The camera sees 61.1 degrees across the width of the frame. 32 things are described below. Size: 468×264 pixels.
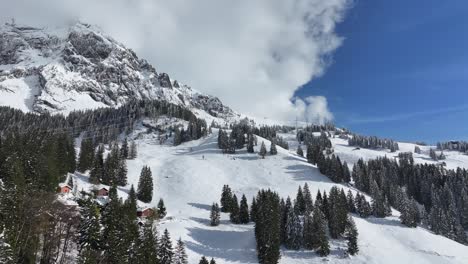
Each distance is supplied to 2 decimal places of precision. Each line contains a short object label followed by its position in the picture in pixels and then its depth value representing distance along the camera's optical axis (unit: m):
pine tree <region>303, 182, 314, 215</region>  103.05
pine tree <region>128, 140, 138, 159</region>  184.89
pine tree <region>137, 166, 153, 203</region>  128.12
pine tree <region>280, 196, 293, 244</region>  98.62
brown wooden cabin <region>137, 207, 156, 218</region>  103.88
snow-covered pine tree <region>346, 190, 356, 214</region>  127.96
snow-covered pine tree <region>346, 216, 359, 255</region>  92.88
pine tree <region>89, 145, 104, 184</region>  123.93
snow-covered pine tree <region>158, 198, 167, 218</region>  110.54
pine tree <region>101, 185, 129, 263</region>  61.19
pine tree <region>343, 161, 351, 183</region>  167.44
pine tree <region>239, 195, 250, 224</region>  112.00
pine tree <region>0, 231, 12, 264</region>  41.47
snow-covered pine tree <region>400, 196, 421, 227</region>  117.38
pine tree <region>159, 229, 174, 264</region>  70.19
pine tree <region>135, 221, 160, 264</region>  62.96
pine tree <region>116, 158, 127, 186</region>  135.84
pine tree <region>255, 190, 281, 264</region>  86.09
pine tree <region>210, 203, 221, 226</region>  108.31
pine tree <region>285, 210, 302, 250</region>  97.00
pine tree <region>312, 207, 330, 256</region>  92.75
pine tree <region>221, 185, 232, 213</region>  123.56
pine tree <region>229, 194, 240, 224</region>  112.00
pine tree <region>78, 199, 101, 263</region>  63.06
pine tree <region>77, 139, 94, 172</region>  133.50
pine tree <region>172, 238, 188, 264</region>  69.94
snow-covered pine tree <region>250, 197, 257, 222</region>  111.76
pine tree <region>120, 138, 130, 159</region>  178.88
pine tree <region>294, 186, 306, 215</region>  109.93
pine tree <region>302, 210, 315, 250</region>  96.29
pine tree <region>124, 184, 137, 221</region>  78.46
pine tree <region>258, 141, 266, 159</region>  197.00
